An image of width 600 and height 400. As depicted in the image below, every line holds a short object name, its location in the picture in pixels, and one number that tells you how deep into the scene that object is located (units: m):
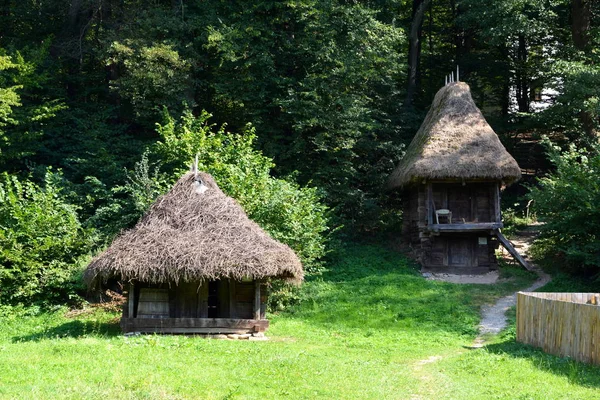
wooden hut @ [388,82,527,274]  24.81
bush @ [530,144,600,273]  21.11
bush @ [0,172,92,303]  20.03
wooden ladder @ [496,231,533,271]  25.08
